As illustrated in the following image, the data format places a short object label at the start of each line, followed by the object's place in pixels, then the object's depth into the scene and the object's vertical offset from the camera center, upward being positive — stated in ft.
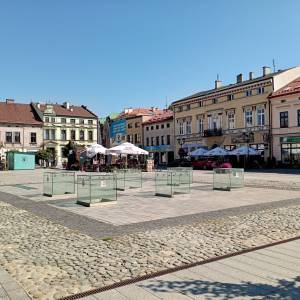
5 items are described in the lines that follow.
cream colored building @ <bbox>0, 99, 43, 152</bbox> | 169.37 +18.80
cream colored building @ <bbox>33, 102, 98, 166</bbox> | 182.15 +21.20
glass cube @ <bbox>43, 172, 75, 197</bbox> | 39.99 -3.07
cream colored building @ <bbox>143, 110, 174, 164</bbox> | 163.26 +11.71
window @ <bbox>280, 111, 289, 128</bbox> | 109.58 +13.35
